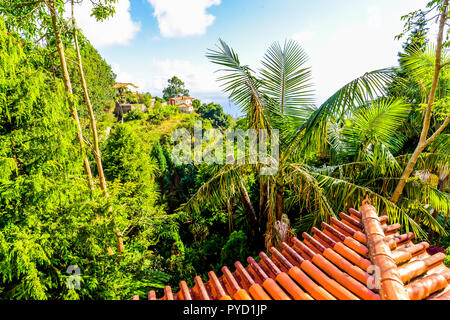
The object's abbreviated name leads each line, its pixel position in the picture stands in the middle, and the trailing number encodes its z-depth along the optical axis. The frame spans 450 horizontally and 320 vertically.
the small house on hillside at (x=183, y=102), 53.88
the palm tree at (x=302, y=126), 3.75
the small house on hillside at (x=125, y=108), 39.97
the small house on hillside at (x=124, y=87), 47.73
